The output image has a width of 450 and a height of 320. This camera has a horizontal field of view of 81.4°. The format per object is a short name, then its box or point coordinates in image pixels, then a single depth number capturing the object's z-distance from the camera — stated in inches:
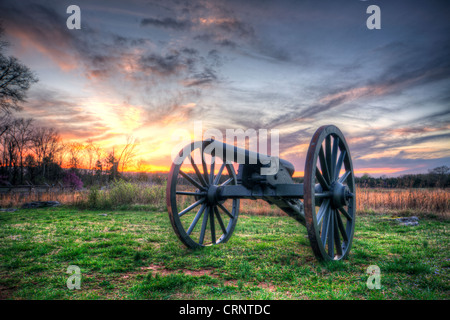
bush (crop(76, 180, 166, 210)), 481.1
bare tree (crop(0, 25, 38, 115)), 645.0
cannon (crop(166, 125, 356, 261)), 150.0
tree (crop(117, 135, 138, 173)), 1000.2
